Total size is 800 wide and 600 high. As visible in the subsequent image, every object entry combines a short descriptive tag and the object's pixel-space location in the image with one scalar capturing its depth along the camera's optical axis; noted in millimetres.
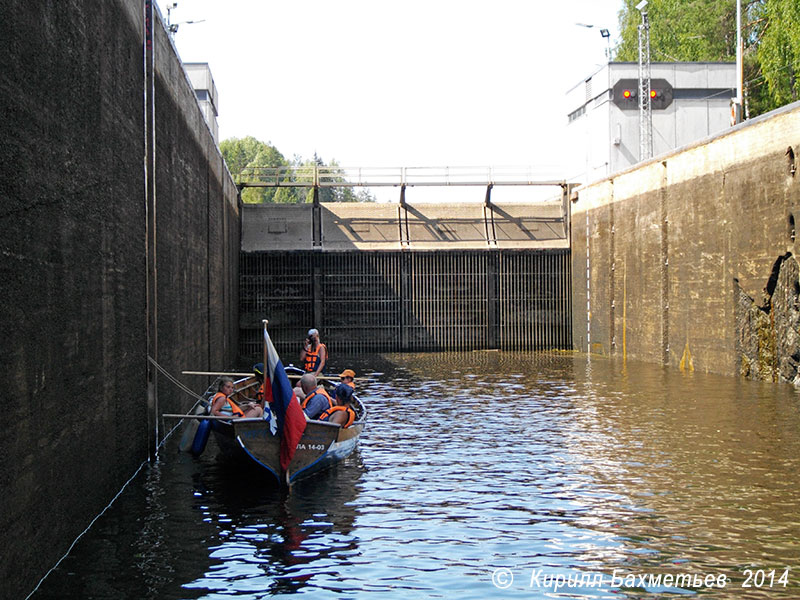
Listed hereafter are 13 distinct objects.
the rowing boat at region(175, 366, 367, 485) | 11070
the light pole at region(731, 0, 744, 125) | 25031
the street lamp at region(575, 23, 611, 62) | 38688
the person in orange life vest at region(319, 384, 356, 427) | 12539
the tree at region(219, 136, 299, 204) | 102062
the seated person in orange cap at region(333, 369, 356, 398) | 15195
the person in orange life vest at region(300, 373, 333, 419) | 12602
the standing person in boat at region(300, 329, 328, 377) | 18750
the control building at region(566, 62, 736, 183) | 39750
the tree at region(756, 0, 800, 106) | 35938
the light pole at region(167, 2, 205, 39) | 29062
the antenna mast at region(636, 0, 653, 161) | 37062
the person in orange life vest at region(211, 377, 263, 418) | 12914
